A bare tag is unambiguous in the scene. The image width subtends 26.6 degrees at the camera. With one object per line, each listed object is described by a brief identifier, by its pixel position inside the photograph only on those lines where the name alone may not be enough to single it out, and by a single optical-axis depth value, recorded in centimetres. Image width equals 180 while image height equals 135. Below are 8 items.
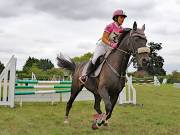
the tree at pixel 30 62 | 11356
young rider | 850
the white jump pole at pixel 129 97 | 1562
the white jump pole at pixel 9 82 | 1330
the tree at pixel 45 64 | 12262
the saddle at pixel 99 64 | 849
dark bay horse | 773
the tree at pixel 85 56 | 10062
